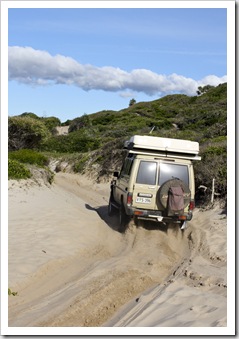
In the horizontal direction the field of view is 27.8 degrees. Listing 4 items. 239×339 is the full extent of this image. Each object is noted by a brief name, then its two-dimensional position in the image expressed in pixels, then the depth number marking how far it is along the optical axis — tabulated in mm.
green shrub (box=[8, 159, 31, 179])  16719
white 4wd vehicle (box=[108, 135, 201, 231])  11797
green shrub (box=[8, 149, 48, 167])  21928
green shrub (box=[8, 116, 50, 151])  32531
